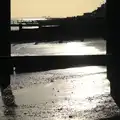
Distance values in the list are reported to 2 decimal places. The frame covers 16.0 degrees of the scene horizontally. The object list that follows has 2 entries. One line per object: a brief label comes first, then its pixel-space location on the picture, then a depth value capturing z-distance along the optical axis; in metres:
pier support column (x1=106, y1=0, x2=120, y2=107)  9.00
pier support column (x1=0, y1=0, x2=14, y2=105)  11.99
